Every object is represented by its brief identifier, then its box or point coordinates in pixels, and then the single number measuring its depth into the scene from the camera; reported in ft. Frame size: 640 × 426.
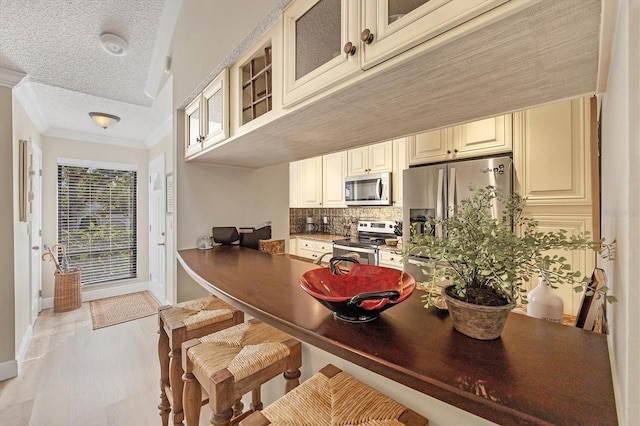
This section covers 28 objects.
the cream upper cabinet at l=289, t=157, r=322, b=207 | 13.79
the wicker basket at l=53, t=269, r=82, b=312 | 11.42
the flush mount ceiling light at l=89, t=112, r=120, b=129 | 9.21
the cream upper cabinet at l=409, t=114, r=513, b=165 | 7.00
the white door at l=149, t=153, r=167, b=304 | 12.24
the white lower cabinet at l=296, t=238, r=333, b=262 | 12.64
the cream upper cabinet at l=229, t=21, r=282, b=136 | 3.77
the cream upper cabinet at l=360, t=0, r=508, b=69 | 1.90
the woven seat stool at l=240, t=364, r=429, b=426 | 2.51
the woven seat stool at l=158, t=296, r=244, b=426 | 4.37
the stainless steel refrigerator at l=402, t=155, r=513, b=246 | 6.91
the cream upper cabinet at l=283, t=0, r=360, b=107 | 2.67
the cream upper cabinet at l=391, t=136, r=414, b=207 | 10.26
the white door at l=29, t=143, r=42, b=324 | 9.52
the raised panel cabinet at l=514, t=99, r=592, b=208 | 5.98
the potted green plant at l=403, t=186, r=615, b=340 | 1.81
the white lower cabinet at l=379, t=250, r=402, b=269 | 9.69
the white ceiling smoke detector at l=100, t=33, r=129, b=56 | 6.41
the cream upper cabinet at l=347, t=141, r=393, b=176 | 10.77
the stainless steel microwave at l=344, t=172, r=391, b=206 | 10.65
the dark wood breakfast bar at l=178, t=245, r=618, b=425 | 1.48
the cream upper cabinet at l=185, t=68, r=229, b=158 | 5.07
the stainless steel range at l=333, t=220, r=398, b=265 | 10.61
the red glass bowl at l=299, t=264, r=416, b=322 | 2.37
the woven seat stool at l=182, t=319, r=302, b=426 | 3.05
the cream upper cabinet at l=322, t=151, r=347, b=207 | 12.63
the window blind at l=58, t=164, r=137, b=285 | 12.85
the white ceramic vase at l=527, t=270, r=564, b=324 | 2.62
